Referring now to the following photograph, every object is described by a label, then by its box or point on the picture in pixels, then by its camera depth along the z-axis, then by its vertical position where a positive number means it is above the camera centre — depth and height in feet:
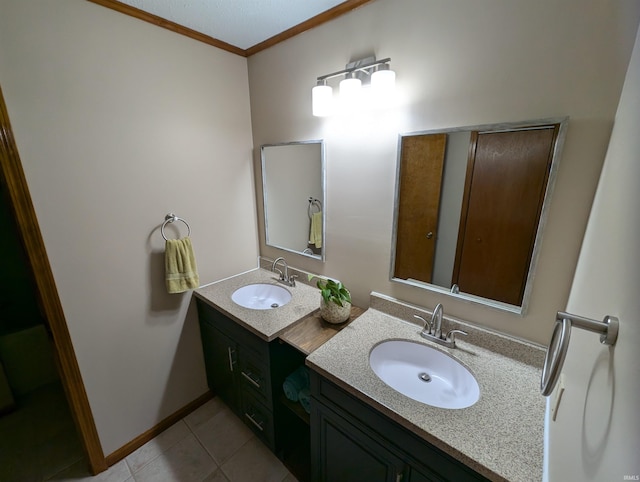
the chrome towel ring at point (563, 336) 1.48 -1.01
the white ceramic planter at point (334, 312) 4.50 -2.37
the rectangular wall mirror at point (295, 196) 5.44 -0.61
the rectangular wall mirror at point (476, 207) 3.21 -0.53
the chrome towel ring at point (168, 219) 5.14 -0.96
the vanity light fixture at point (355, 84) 3.89 +1.25
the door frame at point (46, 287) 3.54 -1.70
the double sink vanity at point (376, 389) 2.63 -2.62
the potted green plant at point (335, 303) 4.50 -2.22
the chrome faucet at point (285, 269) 6.16 -2.36
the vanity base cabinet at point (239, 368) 4.74 -3.82
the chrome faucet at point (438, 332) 3.84 -2.38
